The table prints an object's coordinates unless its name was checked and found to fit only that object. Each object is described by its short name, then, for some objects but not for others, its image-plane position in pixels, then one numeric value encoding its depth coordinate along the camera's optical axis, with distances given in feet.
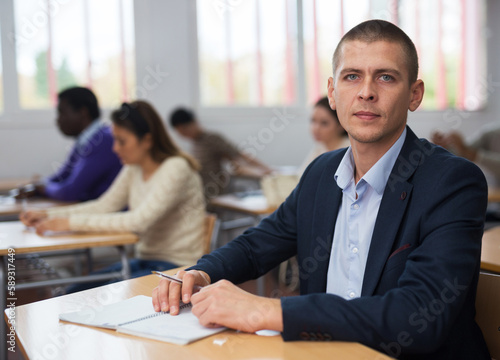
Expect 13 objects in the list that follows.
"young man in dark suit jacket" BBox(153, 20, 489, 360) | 3.18
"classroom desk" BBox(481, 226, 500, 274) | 4.95
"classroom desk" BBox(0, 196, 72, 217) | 10.09
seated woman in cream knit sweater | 7.72
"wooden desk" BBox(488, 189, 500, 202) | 11.18
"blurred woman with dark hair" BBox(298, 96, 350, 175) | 11.55
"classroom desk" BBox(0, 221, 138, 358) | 6.73
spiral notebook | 3.27
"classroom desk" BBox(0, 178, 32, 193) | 13.92
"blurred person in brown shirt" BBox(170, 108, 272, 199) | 15.49
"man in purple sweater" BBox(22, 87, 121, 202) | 11.19
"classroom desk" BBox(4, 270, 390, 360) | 3.00
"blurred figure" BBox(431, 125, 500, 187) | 13.24
